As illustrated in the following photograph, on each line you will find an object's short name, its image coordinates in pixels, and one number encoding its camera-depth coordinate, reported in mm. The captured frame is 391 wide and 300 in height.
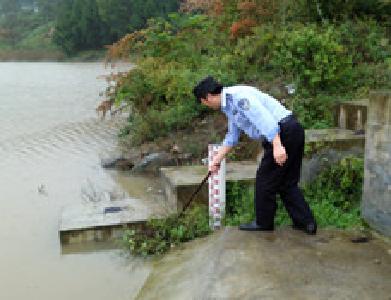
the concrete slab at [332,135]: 6629
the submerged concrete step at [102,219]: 6094
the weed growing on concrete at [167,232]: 5594
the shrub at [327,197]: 5320
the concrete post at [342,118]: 7943
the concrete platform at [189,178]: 6207
